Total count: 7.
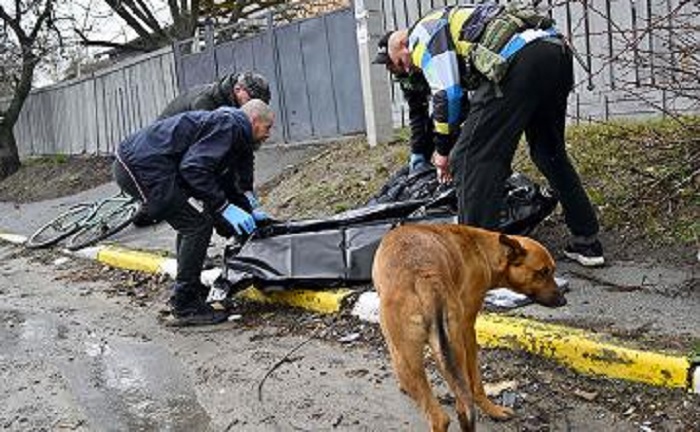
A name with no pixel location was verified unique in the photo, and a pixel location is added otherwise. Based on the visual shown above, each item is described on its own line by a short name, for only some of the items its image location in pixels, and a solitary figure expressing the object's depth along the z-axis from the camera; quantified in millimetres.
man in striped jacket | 4562
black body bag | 5402
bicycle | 9680
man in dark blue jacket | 5484
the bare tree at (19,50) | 21250
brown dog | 3053
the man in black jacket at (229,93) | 6664
